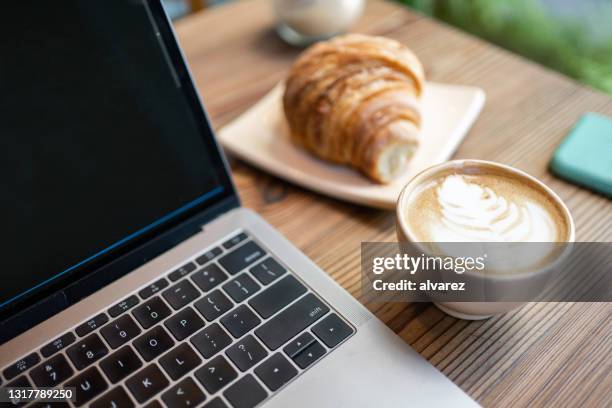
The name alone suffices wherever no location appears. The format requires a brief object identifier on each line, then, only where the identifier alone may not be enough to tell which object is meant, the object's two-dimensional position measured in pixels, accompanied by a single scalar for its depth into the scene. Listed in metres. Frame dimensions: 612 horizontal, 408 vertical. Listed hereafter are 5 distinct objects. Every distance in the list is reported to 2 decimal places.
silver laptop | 0.41
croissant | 0.59
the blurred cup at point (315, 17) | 0.79
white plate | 0.60
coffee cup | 0.39
